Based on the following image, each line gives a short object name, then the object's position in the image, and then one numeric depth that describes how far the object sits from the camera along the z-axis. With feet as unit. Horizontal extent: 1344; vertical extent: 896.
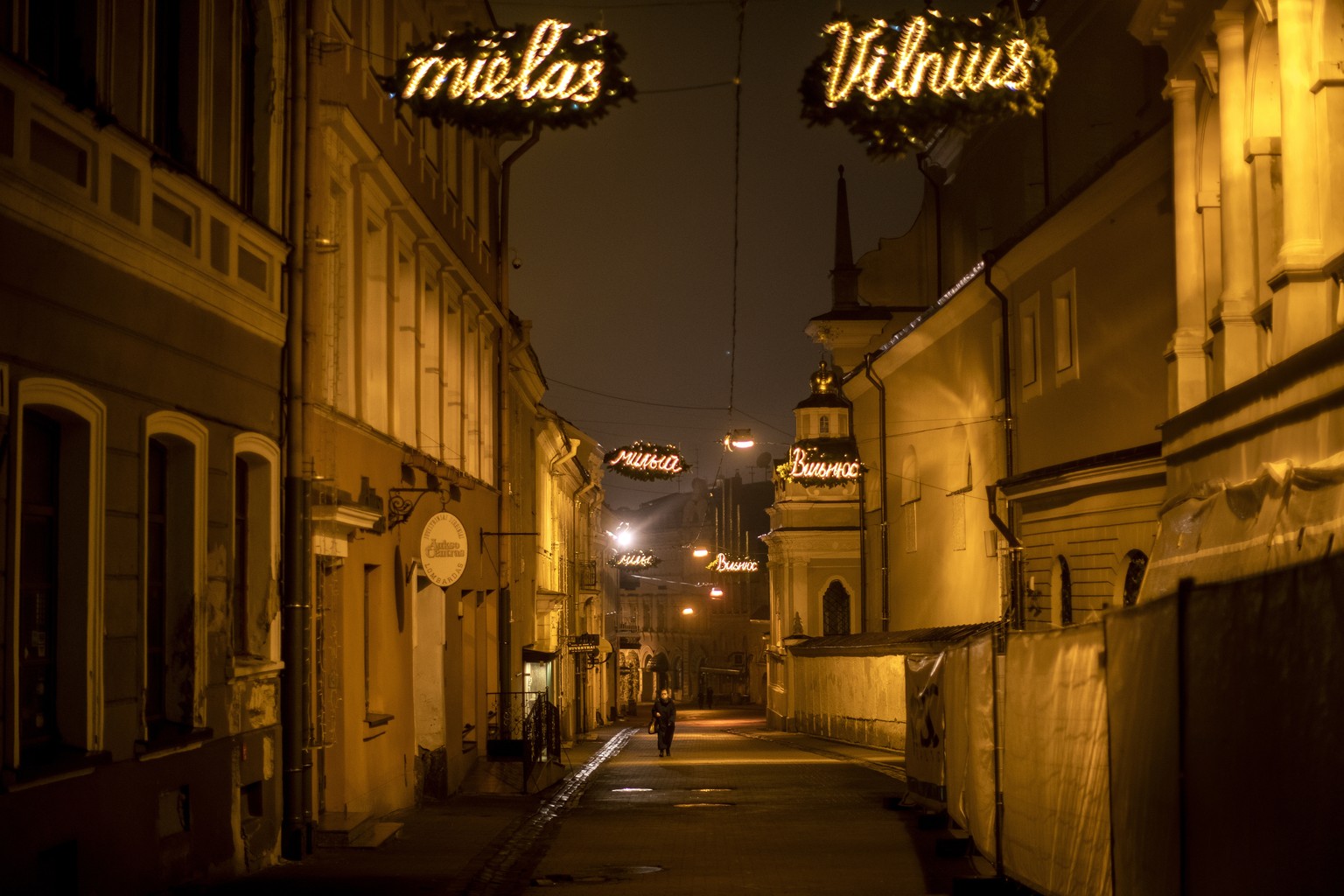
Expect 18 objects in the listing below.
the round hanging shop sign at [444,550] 63.57
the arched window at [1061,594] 82.74
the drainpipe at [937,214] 162.70
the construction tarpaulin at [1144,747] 23.36
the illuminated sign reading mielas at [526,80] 37.24
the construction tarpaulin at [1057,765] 28.50
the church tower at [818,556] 181.37
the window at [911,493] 137.80
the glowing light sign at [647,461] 117.91
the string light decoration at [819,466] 141.90
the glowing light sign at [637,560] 227.81
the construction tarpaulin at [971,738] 40.09
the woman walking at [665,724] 113.70
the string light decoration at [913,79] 34.88
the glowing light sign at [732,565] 214.48
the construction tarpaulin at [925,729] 51.72
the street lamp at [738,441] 142.92
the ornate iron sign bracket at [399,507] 63.05
